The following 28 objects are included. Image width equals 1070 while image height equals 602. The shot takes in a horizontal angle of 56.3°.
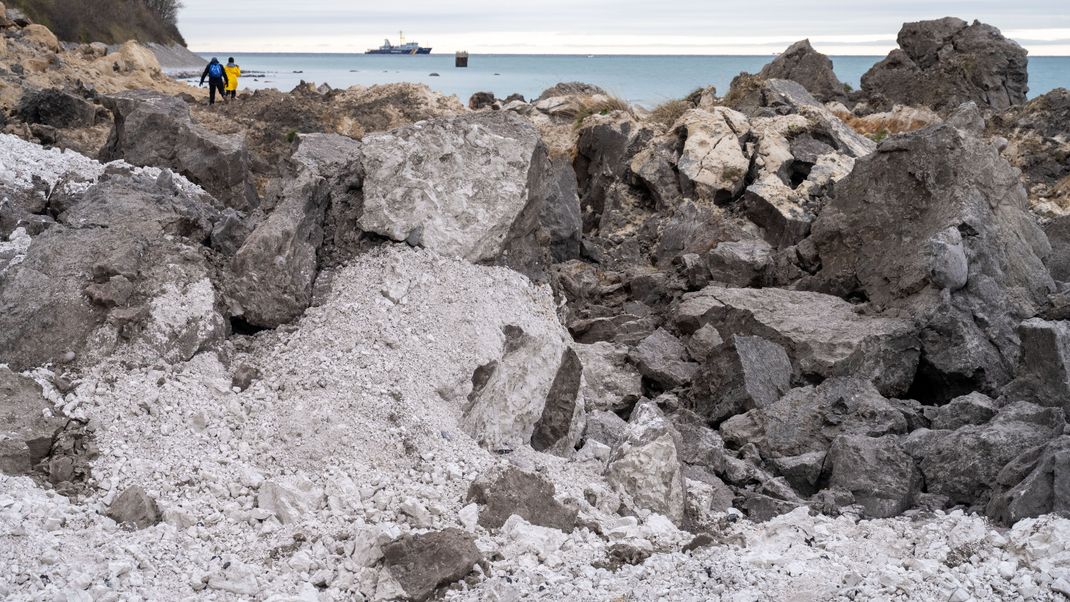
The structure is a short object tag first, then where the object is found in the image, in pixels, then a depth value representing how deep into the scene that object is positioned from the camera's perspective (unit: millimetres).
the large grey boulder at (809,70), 25312
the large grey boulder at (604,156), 16531
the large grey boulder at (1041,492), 5773
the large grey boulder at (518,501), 5723
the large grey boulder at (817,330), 9211
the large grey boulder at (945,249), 9422
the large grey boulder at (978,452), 6777
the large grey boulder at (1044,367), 7867
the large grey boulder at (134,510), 5406
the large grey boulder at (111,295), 6512
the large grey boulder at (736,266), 11727
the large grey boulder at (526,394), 7008
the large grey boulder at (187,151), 11375
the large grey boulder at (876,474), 6816
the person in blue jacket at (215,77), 25344
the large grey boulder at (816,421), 8000
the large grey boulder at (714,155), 15195
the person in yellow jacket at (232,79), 26266
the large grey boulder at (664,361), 9508
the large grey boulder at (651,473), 6309
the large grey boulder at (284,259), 7344
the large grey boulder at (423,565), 5098
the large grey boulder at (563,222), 14008
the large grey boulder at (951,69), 25688
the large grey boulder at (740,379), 8758
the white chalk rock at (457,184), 7840
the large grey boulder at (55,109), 17230
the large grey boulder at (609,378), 9039
